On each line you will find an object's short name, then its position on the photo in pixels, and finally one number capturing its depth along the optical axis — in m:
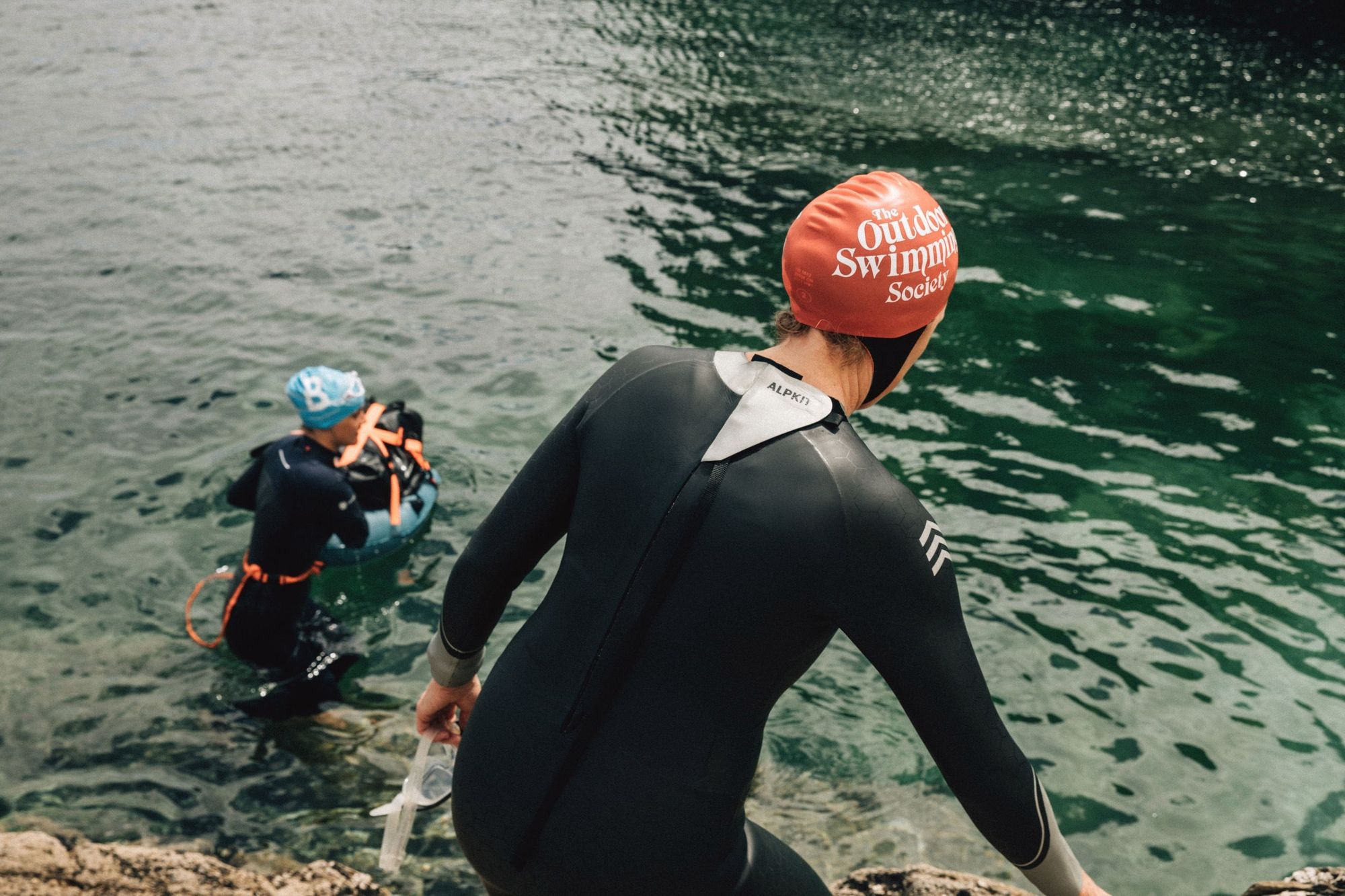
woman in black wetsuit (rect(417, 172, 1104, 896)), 2.12
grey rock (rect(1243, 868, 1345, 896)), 3.66
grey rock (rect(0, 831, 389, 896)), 4.19
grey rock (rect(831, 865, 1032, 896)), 4.21
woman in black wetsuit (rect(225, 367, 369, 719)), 6.00
